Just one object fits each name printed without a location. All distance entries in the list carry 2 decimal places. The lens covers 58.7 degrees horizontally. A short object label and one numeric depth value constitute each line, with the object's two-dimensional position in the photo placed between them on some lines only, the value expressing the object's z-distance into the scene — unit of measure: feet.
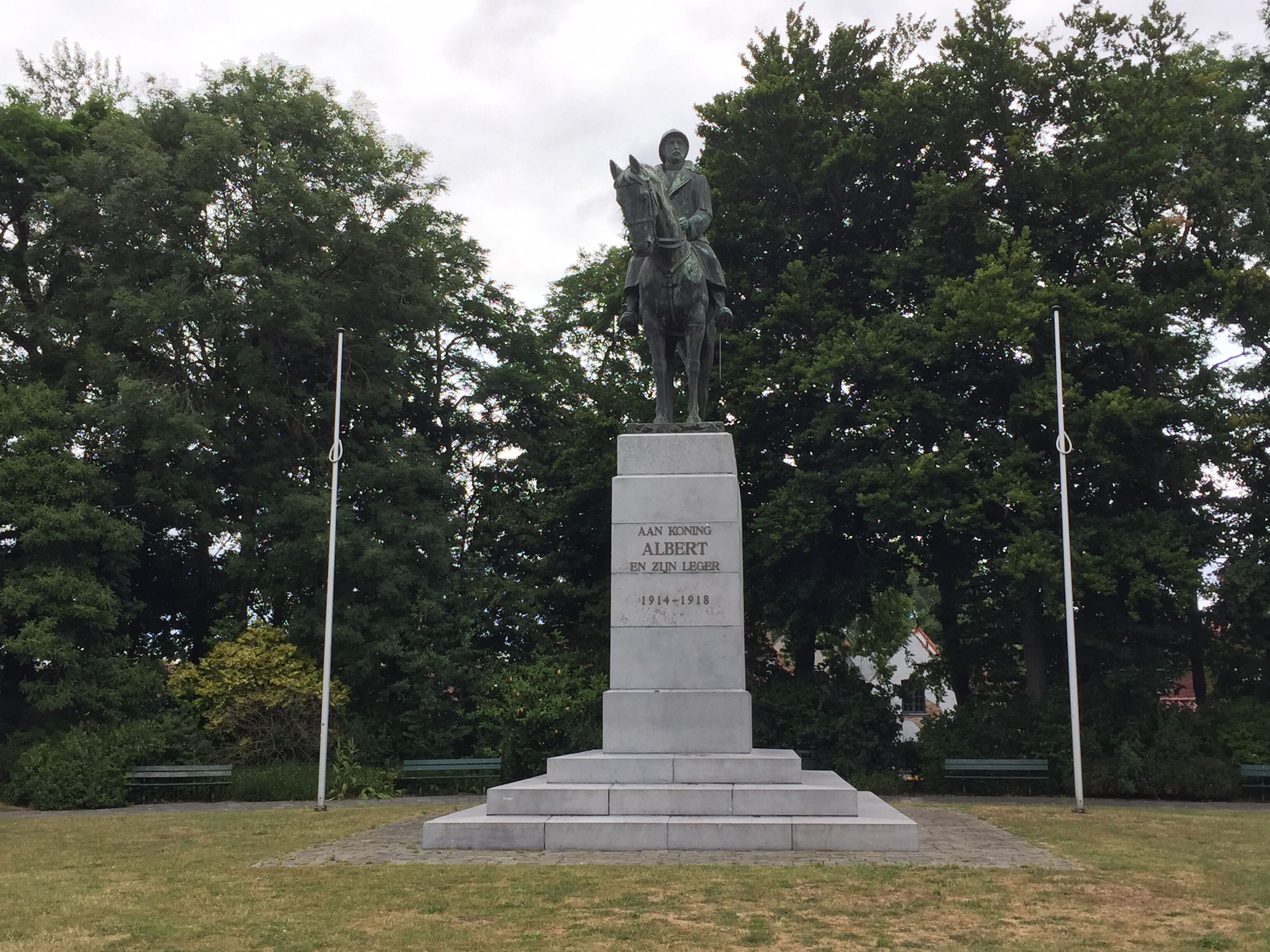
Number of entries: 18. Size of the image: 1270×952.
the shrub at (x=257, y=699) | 75.20
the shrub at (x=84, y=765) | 66.80
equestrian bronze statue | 48.96
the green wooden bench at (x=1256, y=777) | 68.44
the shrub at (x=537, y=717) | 77.15
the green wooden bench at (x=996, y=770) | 71.56
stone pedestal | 37.04
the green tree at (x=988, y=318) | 73.67
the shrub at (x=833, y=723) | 77.77
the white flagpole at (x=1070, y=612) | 61.82
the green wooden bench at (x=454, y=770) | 73.92
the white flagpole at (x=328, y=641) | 63.93
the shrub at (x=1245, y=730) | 70.85
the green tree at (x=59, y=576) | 72.33
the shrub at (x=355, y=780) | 71.82
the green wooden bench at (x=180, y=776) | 68.95
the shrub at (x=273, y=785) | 69.97
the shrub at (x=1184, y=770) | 68.74
